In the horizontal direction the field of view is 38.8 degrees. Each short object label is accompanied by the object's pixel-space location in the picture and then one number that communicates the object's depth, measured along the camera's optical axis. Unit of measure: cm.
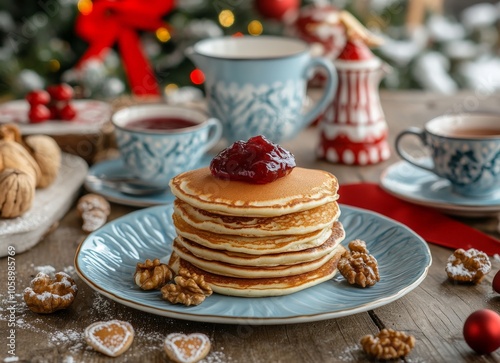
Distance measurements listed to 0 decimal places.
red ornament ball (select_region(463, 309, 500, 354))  102
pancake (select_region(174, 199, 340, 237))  113
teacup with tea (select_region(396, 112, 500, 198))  156
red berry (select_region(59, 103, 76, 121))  199
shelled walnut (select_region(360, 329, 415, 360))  101
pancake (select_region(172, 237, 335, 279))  115
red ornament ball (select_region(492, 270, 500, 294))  122
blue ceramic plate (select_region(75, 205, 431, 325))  106
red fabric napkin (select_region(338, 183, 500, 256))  144
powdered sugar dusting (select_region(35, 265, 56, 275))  133
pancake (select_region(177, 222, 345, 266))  114
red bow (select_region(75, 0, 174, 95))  286
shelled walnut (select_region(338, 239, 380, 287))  117
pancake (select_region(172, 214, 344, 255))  113
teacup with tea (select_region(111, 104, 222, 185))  167
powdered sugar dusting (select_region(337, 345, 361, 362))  103
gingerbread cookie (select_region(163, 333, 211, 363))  100
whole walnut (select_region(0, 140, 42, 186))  155
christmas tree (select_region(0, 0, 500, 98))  287
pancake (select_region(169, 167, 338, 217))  112
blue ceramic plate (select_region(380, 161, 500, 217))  155
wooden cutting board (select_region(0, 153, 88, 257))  142
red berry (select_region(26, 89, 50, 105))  196
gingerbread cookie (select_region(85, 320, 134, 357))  103
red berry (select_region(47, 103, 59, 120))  201
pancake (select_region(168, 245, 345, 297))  113
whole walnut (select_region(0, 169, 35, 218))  145
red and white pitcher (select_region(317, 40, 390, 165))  195
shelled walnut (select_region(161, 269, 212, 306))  110
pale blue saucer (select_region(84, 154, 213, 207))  163
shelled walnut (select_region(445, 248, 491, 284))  126
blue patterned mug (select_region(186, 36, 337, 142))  185
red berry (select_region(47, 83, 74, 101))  198
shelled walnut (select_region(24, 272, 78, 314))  115
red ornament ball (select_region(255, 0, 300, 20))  299
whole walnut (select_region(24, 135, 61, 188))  166
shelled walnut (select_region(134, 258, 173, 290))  116
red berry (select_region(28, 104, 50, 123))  196
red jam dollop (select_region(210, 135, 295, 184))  117
